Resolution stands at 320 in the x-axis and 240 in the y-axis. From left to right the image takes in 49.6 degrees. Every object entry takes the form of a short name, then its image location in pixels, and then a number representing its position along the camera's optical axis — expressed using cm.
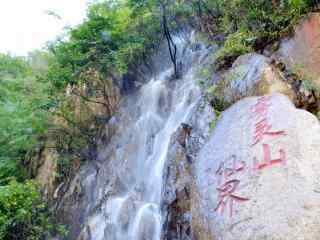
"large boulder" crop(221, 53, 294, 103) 505
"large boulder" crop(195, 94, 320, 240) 274
